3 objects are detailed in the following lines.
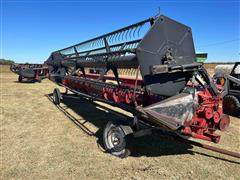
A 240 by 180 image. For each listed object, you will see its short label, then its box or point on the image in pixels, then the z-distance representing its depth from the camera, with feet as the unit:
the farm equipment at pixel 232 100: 19.62
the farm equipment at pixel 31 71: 46.91
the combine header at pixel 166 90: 9.23
